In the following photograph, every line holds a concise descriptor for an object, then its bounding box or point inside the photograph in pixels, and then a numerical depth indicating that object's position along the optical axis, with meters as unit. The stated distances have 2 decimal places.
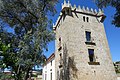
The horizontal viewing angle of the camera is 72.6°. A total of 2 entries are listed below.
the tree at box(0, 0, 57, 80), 8.18
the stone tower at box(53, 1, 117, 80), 9.25
